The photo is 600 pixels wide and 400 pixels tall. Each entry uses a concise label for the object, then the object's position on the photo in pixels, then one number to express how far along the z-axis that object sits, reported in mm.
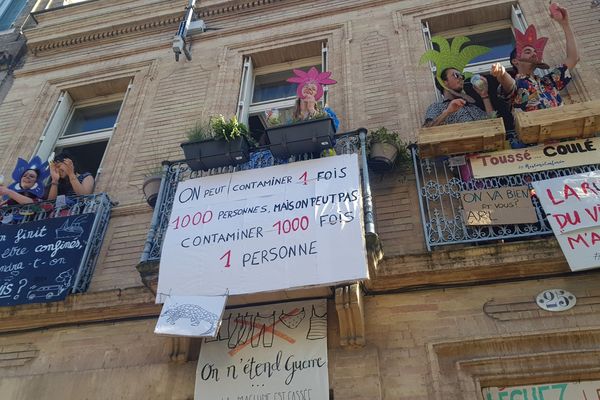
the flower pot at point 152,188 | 6477
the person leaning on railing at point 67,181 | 7176
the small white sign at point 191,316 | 4730
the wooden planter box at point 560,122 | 5578
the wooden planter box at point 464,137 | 5730
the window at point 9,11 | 11273
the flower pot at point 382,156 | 6027
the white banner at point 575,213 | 4773
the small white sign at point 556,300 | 4824
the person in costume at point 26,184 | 7051
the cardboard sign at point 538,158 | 5629
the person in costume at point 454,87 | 6246
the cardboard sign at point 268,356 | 4863
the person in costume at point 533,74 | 6141
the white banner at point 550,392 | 4430
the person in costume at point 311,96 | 6203
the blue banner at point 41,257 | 6055
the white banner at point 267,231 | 4910
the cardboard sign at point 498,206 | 5328
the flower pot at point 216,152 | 6078
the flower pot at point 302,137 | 5840
